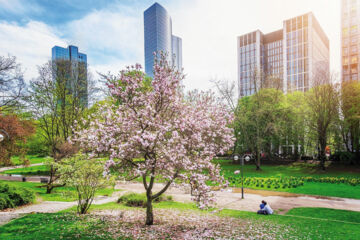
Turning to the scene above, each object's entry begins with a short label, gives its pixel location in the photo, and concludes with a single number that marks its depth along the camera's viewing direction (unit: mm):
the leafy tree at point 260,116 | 35562
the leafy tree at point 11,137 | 17719
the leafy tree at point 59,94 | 29156
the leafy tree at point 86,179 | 13062
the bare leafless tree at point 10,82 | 19969
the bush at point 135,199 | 16828
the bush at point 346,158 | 35438
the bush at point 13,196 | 15048
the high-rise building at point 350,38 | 85875
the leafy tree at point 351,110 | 35109
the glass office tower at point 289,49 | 106938
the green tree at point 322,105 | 33344
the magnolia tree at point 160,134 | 9344
